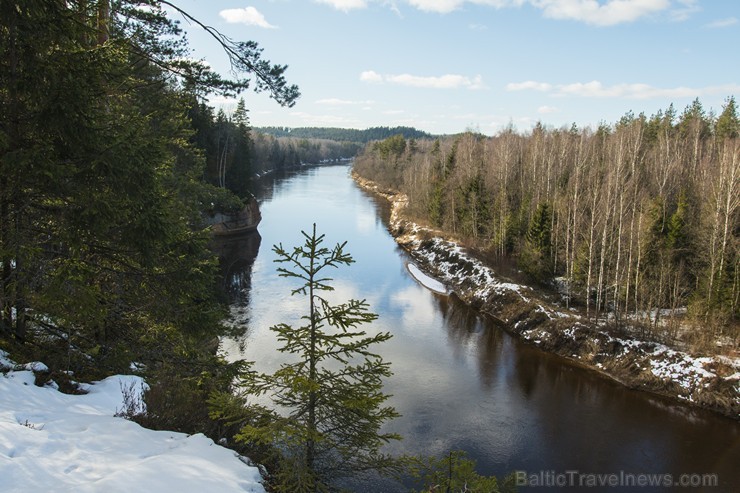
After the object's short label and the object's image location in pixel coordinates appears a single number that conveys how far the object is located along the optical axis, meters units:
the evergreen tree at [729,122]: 45.41
